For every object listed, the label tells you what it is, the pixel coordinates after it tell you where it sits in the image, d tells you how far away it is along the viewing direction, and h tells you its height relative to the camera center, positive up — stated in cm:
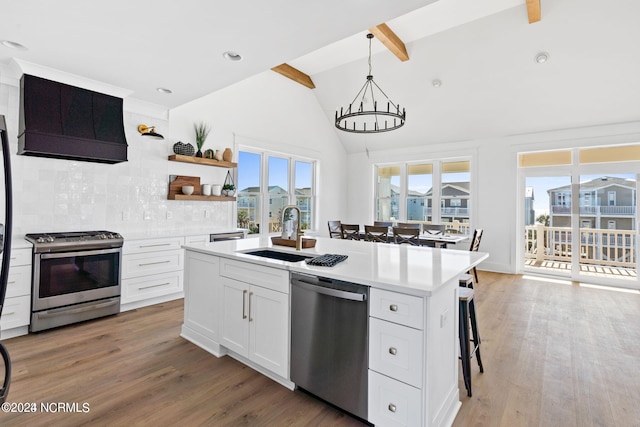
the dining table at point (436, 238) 478 -34
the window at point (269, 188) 576 +57
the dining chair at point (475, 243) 508 -42
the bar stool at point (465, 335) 212 -83
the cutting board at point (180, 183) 455 +47
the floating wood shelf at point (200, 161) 444 +82
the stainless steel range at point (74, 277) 305 -68
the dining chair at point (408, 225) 611 -16
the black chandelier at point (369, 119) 623 +220
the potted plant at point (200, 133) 479 +129
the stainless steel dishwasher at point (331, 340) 178 -76
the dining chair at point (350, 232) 533 -27
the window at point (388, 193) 763 +60
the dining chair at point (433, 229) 547 -21
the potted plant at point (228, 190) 511 +42
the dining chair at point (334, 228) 581 -23
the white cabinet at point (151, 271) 369 -72
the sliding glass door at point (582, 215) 510 +7
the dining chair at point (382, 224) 640 -15
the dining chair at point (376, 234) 480 -28
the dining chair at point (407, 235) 461 -28
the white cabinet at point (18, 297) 291 -81
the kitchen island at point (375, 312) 159 -63
